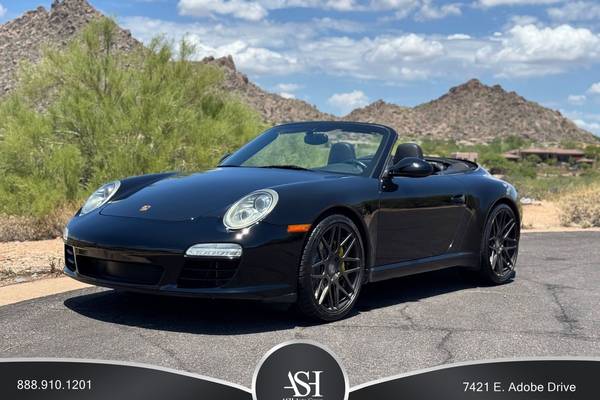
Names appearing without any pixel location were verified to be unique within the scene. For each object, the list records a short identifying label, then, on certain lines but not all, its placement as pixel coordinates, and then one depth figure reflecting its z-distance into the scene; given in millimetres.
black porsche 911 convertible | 5125
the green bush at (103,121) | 13297
